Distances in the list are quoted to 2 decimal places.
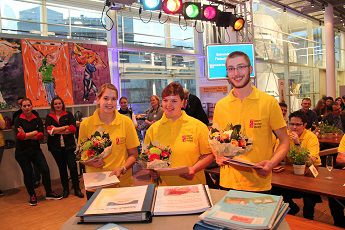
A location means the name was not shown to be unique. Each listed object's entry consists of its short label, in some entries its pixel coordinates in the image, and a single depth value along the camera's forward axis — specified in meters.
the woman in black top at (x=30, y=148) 5.32
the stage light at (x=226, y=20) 7.45
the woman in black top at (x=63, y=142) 5.55
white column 12.77
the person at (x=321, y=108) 8.83
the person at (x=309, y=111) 7.18
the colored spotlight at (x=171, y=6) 6.04
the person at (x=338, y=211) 3.37
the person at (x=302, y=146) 3.52
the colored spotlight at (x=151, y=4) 5.91
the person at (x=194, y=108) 5.79
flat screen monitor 8.41
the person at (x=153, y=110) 7.09
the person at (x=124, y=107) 7.14
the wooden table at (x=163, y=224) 1.13
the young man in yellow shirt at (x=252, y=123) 2.09
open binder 1.18
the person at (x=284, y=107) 5.99
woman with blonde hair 2.39
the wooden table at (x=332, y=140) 5.57
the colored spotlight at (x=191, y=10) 6.48
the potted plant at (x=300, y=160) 3.19
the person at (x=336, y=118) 7.18
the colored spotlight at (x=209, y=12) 6.91
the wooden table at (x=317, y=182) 2.64
